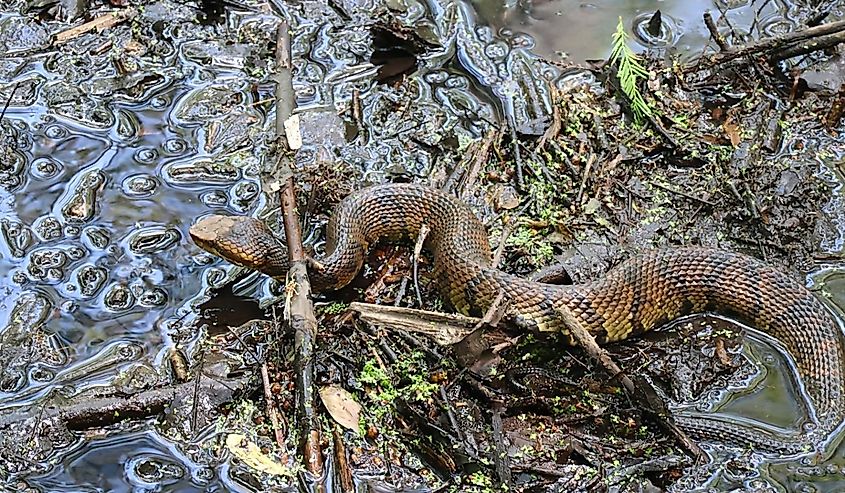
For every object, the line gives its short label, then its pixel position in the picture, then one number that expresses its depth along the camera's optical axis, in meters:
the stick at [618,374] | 4.73
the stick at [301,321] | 4.49
